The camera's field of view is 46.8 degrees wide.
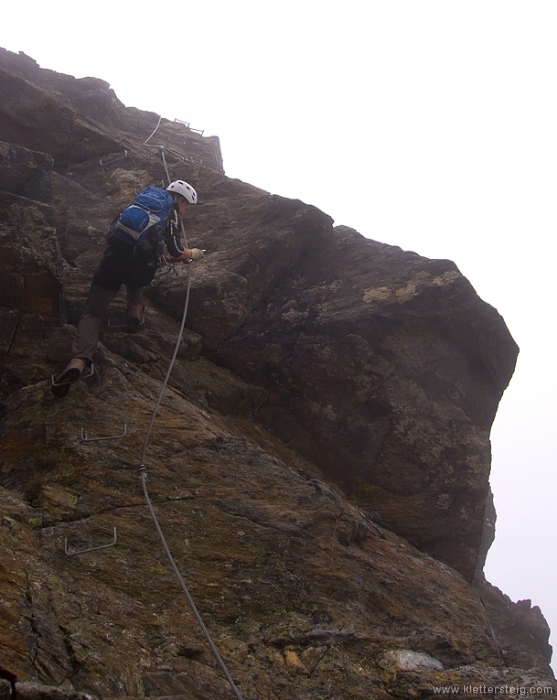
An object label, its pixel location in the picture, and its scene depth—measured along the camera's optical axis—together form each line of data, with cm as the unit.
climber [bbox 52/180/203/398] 823
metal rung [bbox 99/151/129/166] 1305
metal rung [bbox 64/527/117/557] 603
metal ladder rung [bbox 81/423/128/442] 739
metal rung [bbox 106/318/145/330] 960
